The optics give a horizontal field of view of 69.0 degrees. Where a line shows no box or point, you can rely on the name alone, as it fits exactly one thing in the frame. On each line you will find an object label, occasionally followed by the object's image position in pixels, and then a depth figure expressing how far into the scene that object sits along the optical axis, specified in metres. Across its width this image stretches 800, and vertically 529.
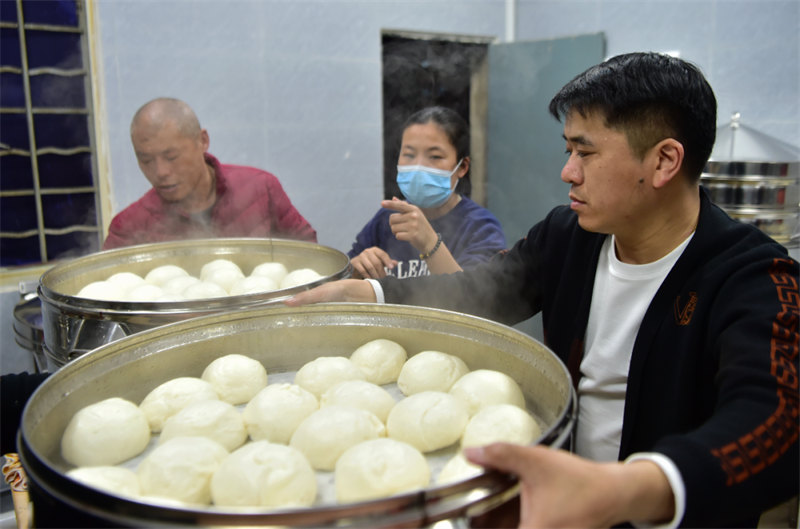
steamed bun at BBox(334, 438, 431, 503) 0.88
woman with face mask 1.90
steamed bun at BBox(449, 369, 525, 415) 1.14
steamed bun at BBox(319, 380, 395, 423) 1.15
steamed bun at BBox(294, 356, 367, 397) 1.27
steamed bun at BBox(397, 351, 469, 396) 1.25
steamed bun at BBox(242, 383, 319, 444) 1.11
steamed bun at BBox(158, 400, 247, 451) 1.07
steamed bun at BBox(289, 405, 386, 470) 1.01
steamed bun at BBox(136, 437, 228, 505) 0.91
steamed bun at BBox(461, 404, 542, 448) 0.99
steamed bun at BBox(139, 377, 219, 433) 1.16
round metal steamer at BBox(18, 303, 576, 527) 0.64
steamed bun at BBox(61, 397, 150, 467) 1.02
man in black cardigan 0.75
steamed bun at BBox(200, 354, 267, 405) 1.26
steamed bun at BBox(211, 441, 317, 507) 0.87
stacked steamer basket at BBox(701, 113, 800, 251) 2.37
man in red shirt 2.33
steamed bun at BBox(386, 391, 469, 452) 1.04
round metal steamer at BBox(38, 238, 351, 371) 1.31
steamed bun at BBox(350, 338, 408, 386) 1.33
